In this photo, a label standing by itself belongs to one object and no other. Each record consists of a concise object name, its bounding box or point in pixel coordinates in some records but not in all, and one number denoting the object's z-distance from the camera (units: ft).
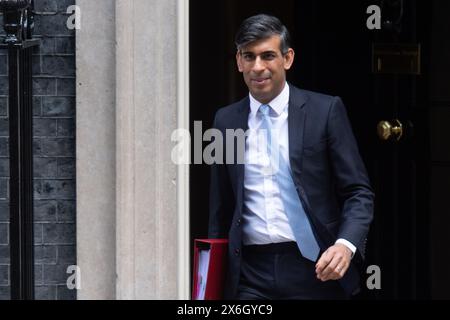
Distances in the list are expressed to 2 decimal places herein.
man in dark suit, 33.45
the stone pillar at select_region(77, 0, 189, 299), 37.32
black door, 41.81
